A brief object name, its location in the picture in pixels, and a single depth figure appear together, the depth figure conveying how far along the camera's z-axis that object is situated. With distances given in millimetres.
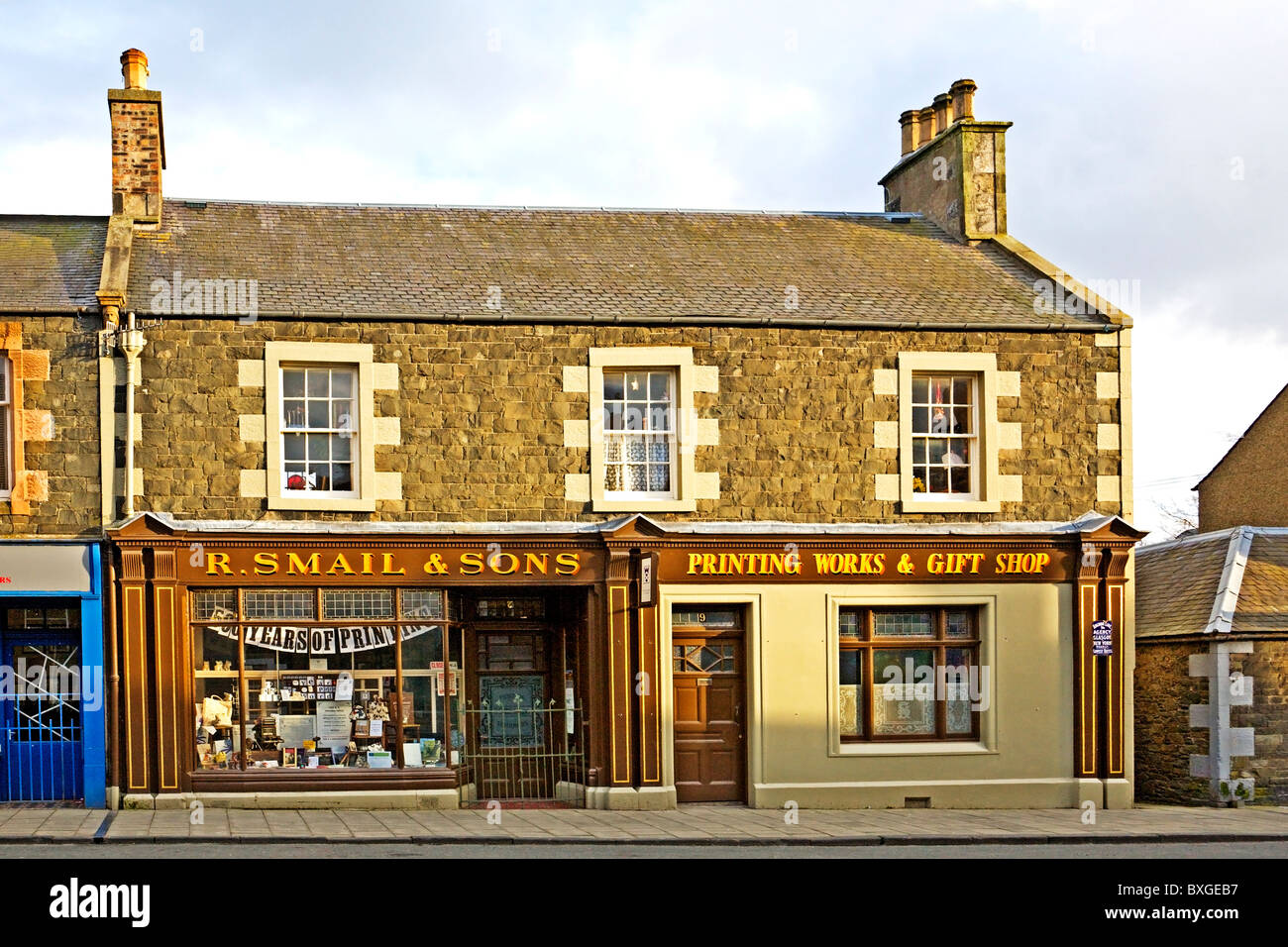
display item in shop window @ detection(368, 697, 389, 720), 18125
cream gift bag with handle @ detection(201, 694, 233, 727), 17750
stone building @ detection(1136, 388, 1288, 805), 19250
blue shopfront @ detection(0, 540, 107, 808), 17203
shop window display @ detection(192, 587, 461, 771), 17766
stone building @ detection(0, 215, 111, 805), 17219
